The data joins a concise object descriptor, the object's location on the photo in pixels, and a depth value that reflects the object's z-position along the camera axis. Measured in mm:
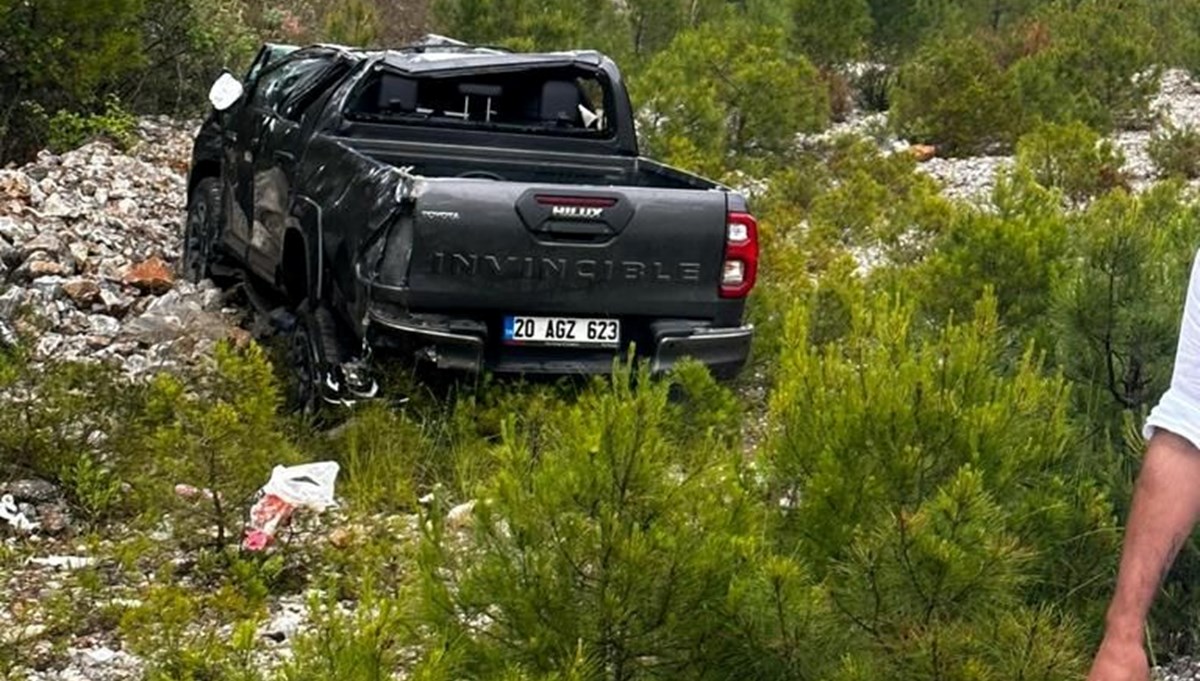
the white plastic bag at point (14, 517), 5828
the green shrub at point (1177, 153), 18250
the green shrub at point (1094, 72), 21562
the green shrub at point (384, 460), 6367
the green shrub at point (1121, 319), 5180
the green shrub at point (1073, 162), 15344
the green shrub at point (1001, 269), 6273
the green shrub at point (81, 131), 14594
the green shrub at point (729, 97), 15414
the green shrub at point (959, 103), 20906
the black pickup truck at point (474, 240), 6594
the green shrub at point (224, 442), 5688
